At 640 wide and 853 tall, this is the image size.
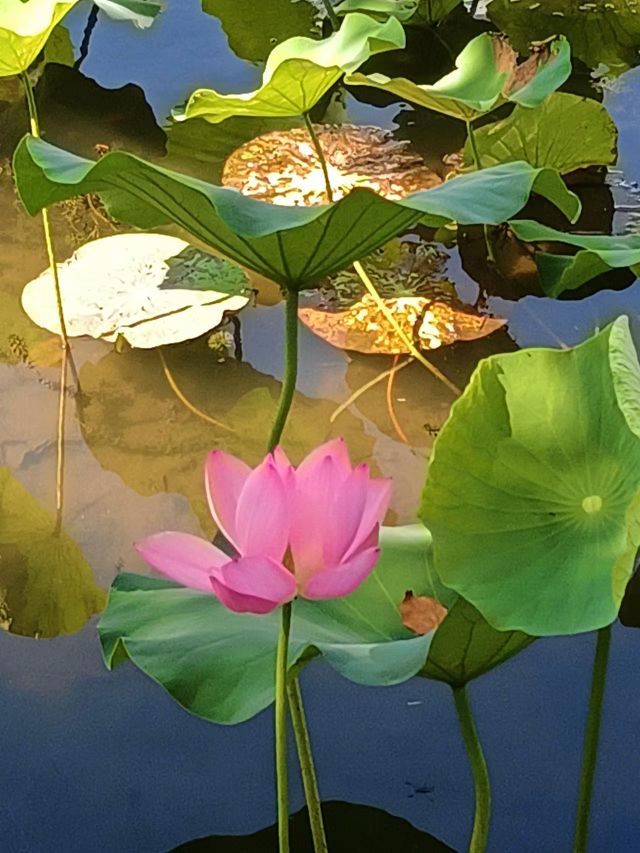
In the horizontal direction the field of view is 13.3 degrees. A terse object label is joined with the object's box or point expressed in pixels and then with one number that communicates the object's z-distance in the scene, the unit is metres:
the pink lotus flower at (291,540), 2.38
